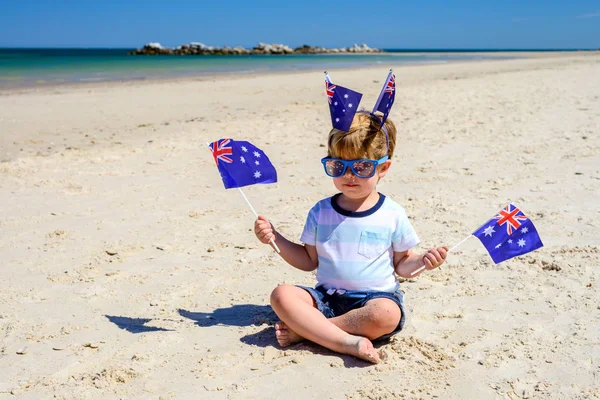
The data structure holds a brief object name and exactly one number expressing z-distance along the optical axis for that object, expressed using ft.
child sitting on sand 8.51
